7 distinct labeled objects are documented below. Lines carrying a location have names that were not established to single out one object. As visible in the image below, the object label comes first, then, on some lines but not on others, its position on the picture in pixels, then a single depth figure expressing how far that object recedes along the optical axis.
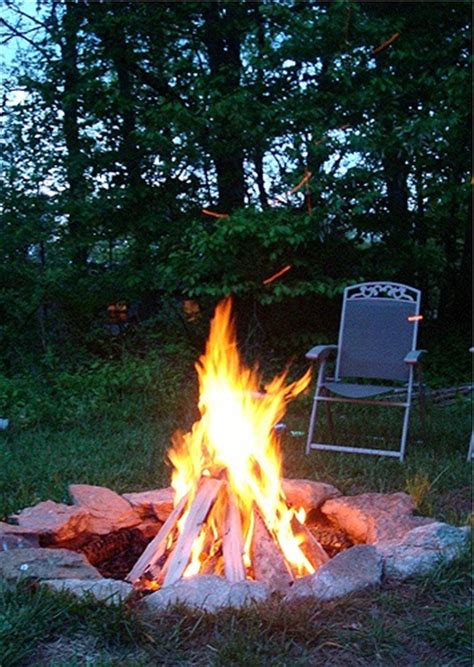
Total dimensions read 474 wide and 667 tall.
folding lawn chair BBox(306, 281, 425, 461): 4.64
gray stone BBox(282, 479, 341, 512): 3.29
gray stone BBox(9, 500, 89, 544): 2.93
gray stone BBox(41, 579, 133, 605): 2.22
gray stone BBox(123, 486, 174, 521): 3.28
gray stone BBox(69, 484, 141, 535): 3.08
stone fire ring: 2.29
